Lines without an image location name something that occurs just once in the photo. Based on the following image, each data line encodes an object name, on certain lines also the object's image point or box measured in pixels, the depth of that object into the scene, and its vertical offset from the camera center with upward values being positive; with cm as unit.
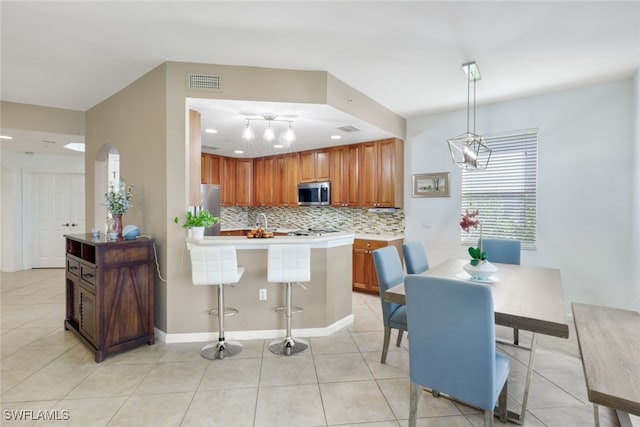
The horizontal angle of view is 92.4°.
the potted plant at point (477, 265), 238 -44
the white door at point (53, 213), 652 -12
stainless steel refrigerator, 458 +11
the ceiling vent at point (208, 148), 529 +108
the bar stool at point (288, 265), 281 -52
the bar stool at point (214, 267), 267 -52
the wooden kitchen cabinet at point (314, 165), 547 +79
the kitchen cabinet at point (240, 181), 636 +58
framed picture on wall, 447 +37
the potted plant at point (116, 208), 305 +0
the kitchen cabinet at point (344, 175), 513 +58
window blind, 389 +26
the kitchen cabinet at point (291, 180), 588 +56
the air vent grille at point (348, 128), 408 +109
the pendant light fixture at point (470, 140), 262 +60
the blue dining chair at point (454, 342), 151 -69
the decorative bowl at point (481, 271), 238 -48
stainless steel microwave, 540 +28
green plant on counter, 293 -11
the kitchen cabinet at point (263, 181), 625 +57
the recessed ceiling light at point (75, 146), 540 +110
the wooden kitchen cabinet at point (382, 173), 476 +57
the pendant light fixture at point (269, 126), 329 +104
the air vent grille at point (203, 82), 297 +123
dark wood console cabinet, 268 -79
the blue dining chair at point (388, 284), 252 -63
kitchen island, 310 -94
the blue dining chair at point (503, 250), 335 -45
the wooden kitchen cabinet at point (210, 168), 580 +77
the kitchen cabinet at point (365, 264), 471 -88
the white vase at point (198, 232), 294 -23
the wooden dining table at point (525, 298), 162 -57
